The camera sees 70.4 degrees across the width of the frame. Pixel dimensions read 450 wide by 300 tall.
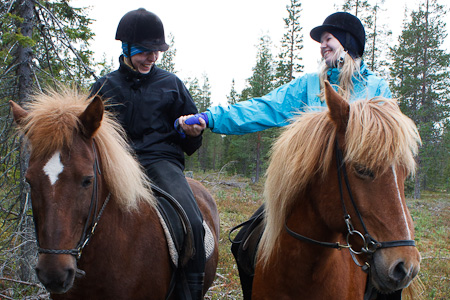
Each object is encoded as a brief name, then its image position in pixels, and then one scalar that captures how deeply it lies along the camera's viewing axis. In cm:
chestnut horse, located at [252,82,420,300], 186
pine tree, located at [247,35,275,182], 2851
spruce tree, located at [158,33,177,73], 3641
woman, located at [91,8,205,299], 321
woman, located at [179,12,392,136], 277
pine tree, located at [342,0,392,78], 2789
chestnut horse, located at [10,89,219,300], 197
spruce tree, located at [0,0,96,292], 443
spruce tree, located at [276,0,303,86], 2725
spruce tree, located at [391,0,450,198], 2623
